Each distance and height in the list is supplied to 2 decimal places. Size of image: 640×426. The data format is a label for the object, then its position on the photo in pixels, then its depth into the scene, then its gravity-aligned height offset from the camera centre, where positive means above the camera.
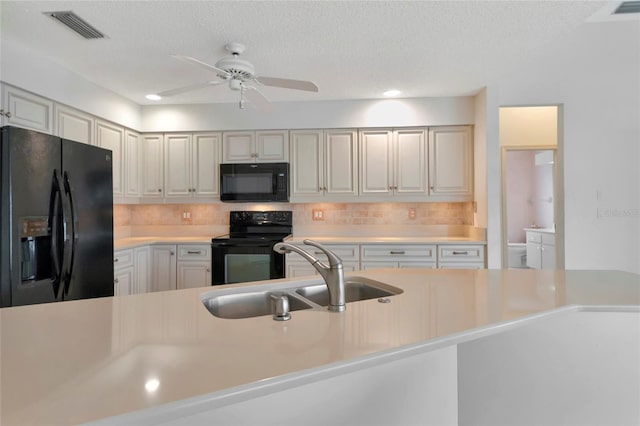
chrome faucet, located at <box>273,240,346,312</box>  1.16 -0.21
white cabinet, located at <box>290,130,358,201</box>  3.81 +0.56
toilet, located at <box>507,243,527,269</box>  5.75 -0.66
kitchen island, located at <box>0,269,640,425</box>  0.63 -0.32
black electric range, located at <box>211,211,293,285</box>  3.48 -0.44
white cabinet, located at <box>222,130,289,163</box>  3.85 +0.76
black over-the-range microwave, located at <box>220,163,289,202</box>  3.77 +0.37
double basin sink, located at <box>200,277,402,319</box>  1.43 -0.35
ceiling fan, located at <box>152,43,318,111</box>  2.22 +0.91
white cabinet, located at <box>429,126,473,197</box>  3.69 +0.57
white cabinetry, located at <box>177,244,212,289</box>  3.65 -0.51
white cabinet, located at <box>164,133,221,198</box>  3.91 +0.58
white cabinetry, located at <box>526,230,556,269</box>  4.73 -0.51
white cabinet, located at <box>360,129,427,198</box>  3.74 +0.56
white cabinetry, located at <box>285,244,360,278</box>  3.54 -0.46
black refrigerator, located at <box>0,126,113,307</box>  2.00 -0.01
